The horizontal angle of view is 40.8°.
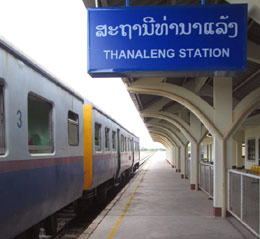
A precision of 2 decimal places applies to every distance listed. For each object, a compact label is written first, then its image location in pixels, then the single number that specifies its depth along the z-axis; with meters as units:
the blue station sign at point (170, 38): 5.03
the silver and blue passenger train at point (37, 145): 3.53
